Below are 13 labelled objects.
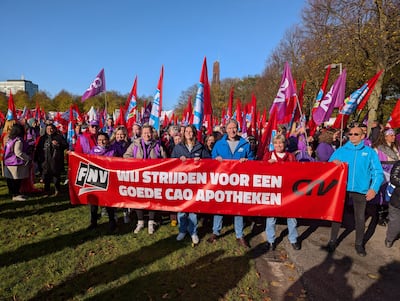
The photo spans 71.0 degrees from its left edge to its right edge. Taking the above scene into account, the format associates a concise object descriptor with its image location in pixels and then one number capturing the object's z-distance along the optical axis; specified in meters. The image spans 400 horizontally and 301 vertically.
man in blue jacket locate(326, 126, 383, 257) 4.30
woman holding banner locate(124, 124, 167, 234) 5.17
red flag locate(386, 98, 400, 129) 6.80
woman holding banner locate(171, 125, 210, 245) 4.83
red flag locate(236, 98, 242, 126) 10.05
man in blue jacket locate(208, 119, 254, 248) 4.80
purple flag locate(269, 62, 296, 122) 5.80
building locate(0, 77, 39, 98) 141.88
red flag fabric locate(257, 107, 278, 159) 6.65
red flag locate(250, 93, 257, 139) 9.31
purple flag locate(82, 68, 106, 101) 8.03
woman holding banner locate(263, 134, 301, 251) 4.65
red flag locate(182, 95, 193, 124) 10.11
